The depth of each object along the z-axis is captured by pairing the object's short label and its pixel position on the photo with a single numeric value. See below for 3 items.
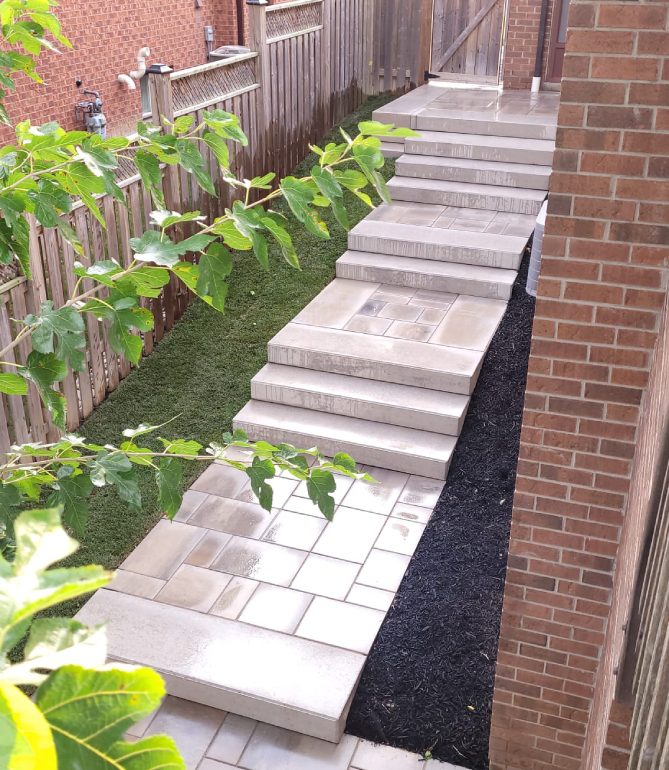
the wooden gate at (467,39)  11.52
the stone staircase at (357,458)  4.29
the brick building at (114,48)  10.44
